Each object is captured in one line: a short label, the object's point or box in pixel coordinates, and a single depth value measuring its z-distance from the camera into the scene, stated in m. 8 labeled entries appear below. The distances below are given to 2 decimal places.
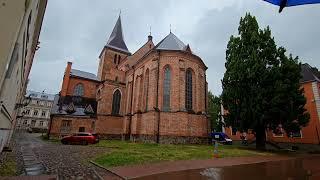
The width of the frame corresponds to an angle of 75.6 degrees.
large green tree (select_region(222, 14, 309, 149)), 19.16
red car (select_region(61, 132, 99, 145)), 23.36
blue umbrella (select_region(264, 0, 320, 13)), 3.16
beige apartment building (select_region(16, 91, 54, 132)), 71.25
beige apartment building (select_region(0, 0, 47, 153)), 2.87
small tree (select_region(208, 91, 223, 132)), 48.12
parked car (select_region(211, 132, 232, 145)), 32.81
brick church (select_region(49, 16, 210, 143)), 24.62
